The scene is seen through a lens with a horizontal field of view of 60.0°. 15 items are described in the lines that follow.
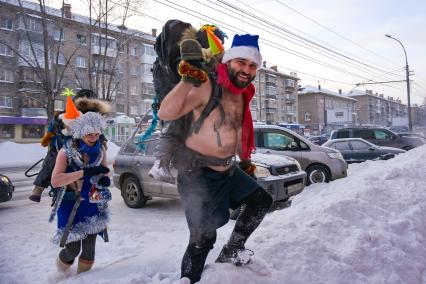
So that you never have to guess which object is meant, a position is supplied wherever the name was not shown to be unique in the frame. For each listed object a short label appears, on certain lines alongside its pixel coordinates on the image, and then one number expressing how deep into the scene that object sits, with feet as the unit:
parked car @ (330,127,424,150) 53.36
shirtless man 7.82
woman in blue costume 10.05
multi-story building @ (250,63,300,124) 203.31
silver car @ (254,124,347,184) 30.76
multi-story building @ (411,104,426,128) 276.04
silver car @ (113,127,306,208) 21.39
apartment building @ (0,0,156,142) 101.62
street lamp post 99.74
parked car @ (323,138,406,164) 42.45
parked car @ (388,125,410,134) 155.06
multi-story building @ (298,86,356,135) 249.63
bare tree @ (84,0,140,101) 68.33
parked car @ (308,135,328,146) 87.84
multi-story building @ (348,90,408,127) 316.81
